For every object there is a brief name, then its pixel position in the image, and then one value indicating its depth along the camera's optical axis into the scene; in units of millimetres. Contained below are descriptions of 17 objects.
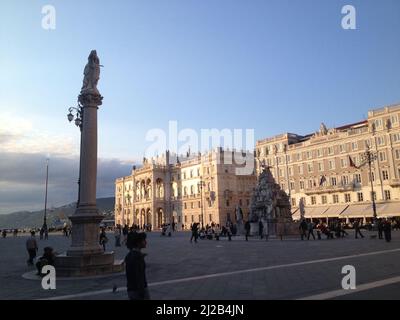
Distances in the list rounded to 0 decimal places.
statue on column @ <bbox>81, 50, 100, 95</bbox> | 16058
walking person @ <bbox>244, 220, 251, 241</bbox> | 35191
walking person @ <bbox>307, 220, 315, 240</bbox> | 31998
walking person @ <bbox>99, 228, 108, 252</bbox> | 22469
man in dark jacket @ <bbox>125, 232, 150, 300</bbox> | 5531
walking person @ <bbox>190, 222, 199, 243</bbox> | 33031
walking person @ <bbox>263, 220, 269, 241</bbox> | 38597
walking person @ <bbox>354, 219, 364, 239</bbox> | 31297
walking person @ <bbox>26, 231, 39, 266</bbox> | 17453
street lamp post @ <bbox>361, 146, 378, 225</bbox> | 51003
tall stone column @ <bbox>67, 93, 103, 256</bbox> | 14461
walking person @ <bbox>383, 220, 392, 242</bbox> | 25084
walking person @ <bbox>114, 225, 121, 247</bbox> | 30609
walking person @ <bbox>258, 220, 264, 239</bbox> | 36175
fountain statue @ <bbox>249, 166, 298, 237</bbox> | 38969
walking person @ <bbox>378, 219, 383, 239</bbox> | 28359
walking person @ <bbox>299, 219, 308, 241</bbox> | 31691
